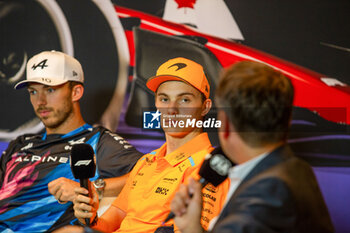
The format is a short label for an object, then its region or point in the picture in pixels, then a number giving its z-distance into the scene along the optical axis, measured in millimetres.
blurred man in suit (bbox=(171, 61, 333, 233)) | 2758
